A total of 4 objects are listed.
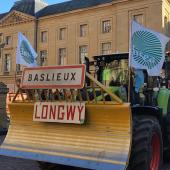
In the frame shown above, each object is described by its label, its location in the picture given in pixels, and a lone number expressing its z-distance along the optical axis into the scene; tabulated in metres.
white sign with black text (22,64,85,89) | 3.93
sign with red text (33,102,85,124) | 3.97
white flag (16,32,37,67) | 4.84
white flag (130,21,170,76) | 3.97
